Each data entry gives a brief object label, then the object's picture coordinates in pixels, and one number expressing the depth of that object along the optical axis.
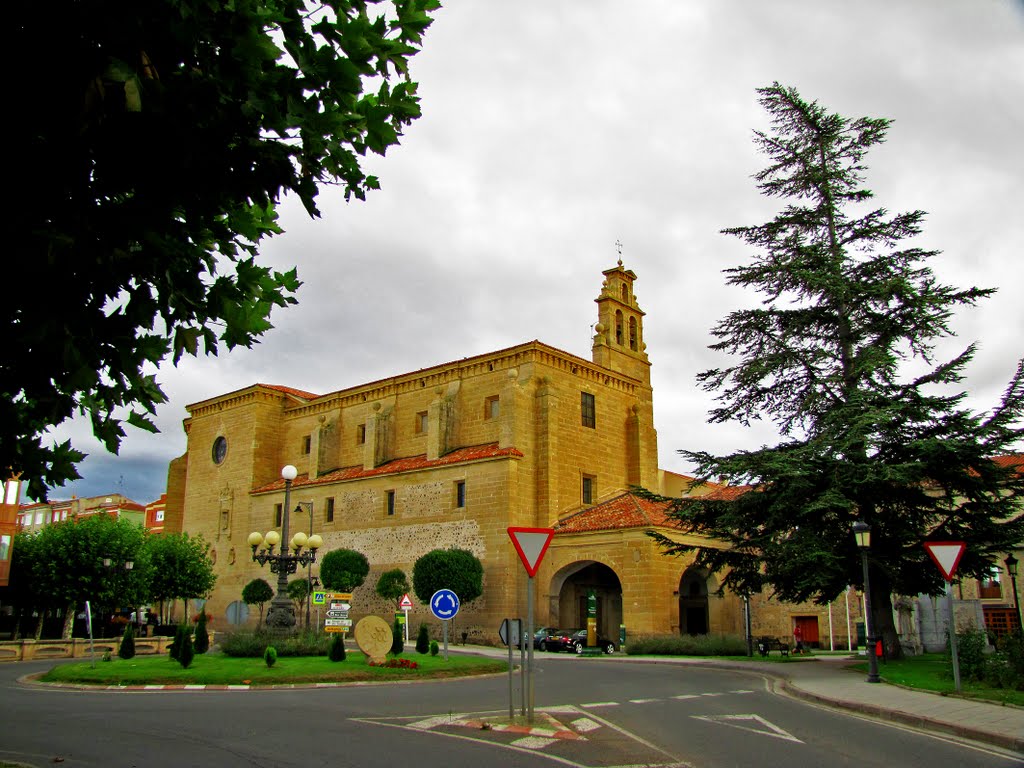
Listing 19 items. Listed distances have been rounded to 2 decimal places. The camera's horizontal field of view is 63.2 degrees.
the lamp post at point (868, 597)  17.36
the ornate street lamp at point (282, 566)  23.31
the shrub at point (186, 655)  18.92
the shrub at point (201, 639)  22.72
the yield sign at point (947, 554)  14.51
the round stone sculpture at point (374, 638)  20.44
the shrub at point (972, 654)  16.38
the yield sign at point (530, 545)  11.34
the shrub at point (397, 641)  23.88
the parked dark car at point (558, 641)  34.06
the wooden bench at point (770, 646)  29.42
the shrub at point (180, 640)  19.37
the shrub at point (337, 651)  20.11
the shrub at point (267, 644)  22.14
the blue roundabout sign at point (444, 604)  17.17
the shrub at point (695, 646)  30.14
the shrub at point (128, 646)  21.73
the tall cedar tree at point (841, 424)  20.84
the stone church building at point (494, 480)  36.66
